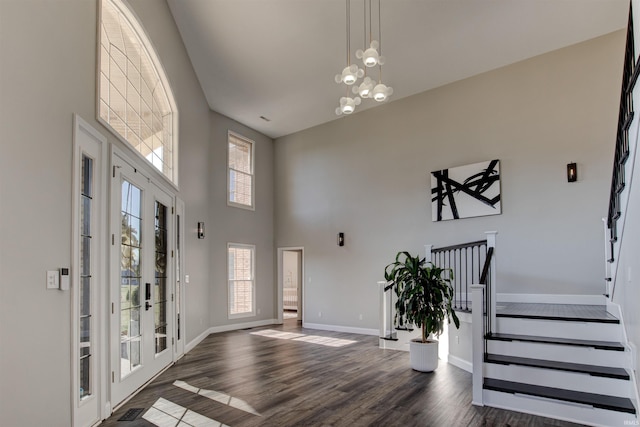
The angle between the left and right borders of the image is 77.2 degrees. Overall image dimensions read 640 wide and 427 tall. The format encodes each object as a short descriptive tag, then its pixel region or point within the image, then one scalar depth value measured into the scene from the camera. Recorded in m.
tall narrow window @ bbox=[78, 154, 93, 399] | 3.01
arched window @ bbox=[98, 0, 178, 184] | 3.68
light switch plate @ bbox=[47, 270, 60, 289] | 2.51
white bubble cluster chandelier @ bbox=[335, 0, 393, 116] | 3.97
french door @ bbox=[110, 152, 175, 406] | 3.65
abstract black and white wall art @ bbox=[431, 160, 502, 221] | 6.48
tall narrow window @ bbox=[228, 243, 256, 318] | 8.84
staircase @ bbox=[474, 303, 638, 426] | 3.23
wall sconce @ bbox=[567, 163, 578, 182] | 5.79
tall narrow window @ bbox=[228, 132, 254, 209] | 9.09
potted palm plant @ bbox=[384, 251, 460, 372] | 4.92
